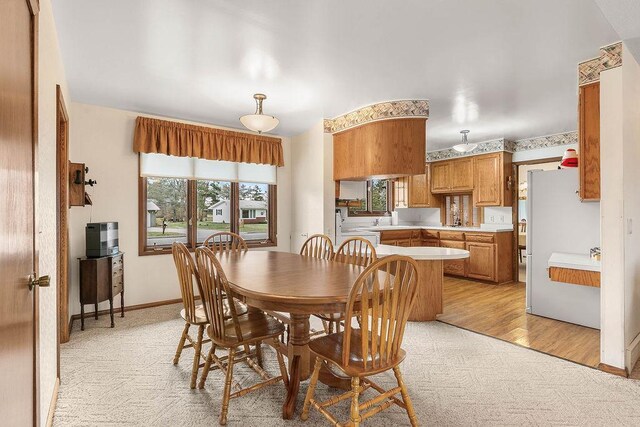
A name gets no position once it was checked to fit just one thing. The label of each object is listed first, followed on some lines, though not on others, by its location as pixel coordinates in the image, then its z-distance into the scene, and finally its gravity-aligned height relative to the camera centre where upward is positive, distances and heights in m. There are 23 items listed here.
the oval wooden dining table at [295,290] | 1.65 -0.39
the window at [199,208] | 4.12 +0.08
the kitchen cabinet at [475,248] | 5.21 -0.55
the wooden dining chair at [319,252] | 3.00 -0.38
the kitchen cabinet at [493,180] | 5.34 +0.52
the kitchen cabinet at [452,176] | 5.79 +0.65
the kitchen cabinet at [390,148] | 3.78 +0.74
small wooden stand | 3.24 -0.64
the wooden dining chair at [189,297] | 2.17 -0.55
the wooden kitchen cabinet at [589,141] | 2.59 +0.55
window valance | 3.93 +0.89
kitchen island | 3.48 -0.72
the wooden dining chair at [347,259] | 2.40 -0.38
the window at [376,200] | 6.29 +0.24
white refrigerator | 3.34 -0.26
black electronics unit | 3.30 -0.24
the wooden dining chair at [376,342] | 1.54 -0.60
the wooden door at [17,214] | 0.94 +0.00
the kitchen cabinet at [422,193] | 6.41 +0.38
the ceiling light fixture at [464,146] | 4.86 +0.95
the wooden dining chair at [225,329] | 1.86 -0.69
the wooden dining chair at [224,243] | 3.42 -0.35
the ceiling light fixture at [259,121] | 3.14 +0.86
